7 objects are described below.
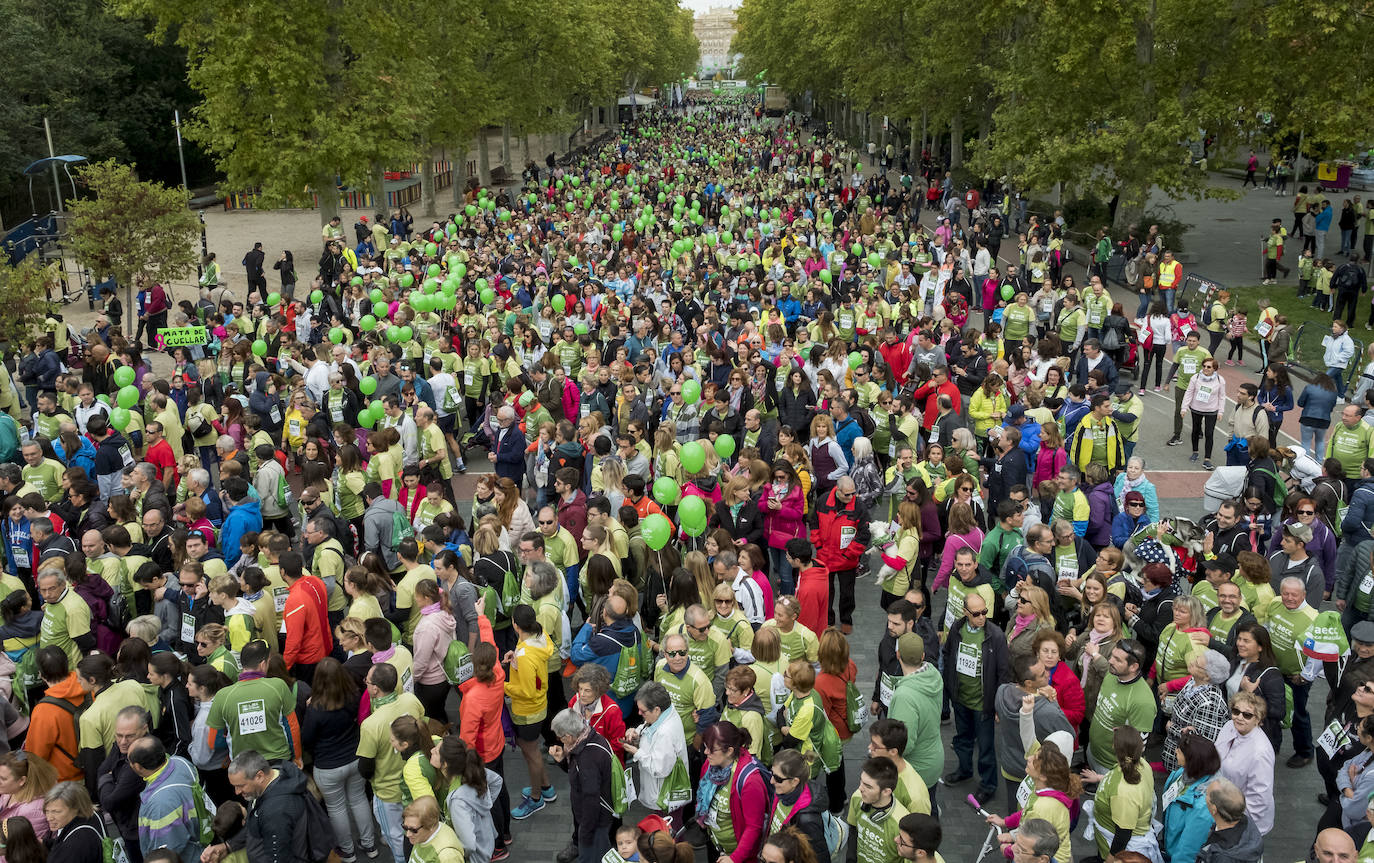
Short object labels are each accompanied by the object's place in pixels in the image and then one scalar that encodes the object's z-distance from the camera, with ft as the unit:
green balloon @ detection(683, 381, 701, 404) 37.31
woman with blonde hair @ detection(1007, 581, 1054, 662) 22.89
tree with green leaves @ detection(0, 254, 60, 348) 54.03
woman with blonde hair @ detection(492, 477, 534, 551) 29.12
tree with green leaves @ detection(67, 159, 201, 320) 67.56
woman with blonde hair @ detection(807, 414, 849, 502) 33.60
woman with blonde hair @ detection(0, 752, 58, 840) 18.84
